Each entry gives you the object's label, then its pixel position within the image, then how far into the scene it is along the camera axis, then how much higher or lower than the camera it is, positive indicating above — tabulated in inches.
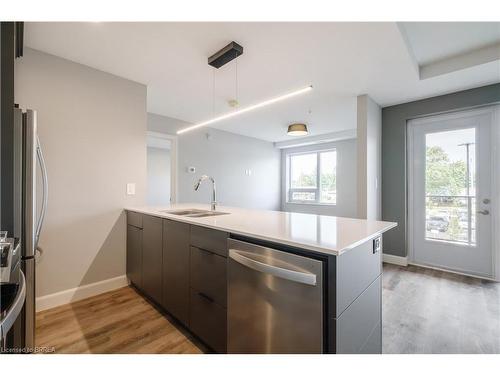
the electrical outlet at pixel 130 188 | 109.7 -0.2
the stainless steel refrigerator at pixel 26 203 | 53.4 -3.5
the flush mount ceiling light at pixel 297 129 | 176.2 +44.0
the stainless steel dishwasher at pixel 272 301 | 41.1 -22.2
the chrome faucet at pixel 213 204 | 100.4 -7.0
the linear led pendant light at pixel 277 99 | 86.4 +34.0
